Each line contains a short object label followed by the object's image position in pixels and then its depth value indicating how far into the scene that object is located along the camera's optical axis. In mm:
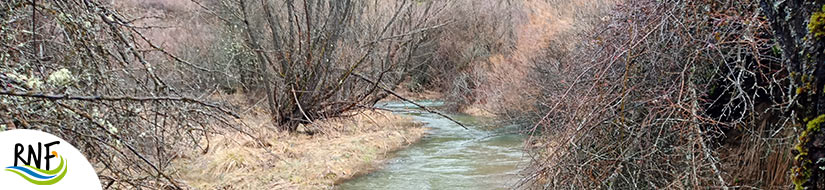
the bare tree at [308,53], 11828
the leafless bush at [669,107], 3965
